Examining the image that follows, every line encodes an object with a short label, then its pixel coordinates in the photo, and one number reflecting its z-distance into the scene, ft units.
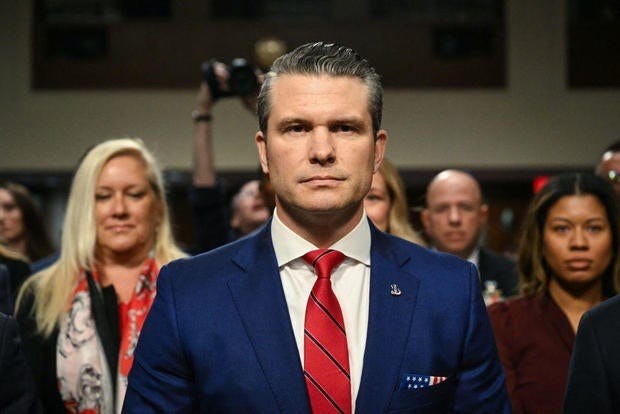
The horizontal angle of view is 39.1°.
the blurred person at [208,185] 8.85
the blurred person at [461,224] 9.73
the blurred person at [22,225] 12.07
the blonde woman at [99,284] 6.75
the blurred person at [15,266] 9.14
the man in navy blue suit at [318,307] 4.44
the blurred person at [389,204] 8.14
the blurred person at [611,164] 9.41
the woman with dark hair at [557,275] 6.75
